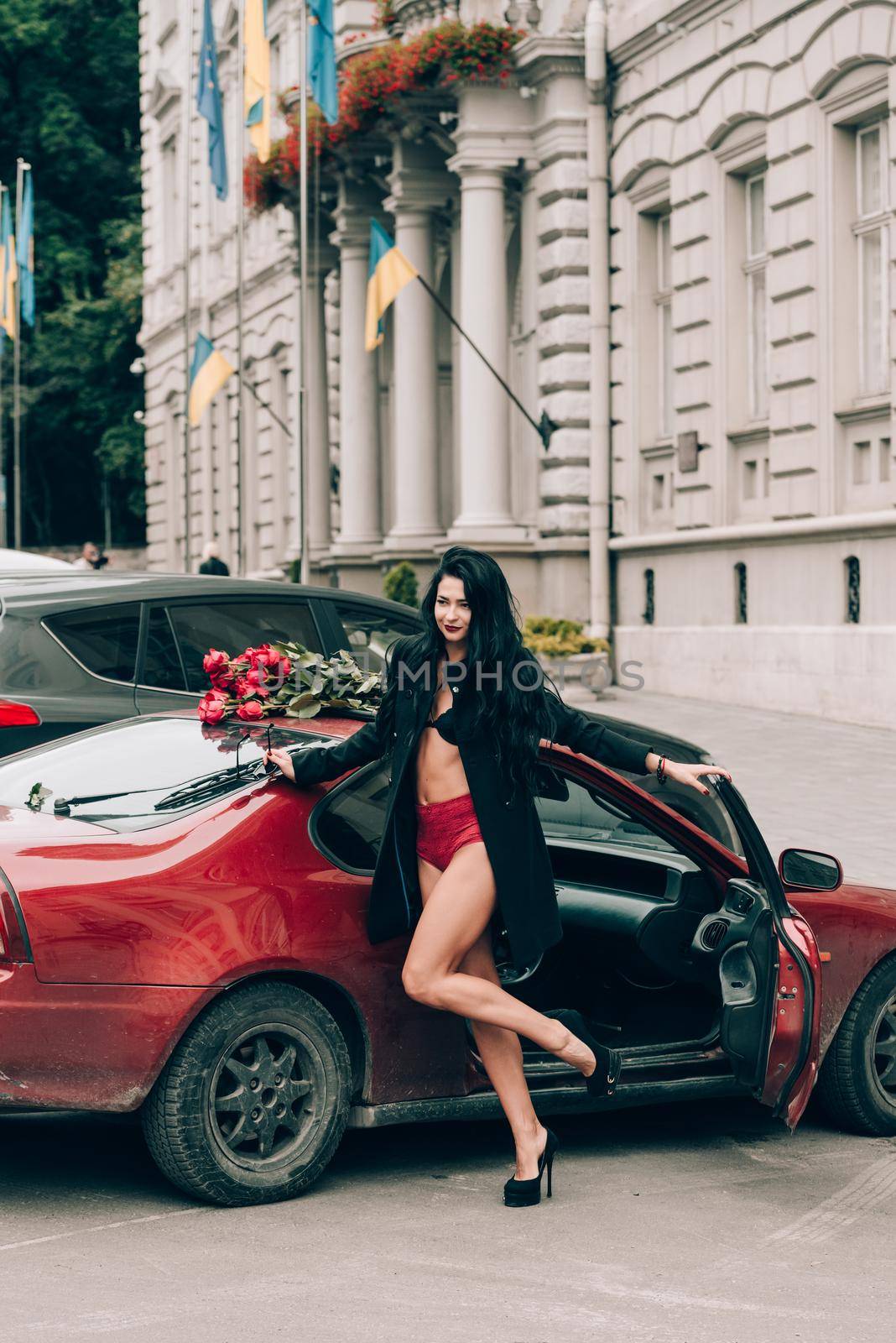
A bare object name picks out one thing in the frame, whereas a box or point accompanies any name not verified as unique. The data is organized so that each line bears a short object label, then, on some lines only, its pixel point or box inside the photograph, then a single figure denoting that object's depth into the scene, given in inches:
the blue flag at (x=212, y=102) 1103.6
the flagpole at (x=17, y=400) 1544.0
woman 207.5
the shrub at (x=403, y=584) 918.4
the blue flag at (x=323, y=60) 884.0
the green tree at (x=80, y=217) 2016.5
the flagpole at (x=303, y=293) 893.2
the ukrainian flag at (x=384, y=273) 892.6
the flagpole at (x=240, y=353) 1058.1
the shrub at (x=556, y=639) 781.9
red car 199.2
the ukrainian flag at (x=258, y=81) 963.8
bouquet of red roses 234.8
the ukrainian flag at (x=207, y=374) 1088.2
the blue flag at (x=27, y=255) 1507.1
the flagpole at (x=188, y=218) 1235.2
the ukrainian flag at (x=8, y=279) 1503.4
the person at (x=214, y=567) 977.5
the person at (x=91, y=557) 1087.6
